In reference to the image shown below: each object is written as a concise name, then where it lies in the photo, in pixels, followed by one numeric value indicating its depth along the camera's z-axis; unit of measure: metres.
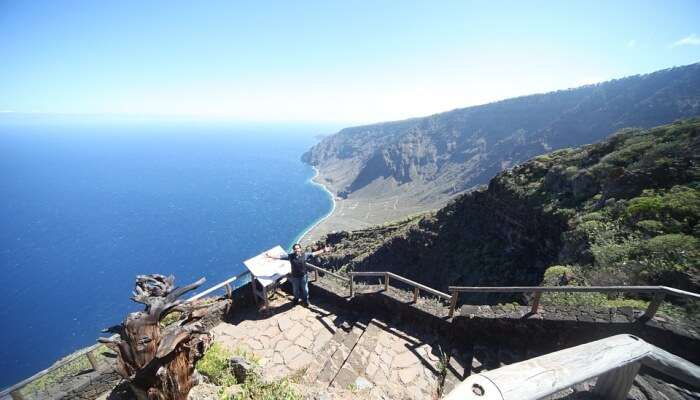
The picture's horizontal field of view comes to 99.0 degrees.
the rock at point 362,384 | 5.36
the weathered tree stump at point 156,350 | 2.53
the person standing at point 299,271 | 7.88
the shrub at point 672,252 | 7.94
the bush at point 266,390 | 4.53
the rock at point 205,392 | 4.45
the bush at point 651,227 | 10.32
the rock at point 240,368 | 5.20
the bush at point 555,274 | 9.95
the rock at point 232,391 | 4.50
